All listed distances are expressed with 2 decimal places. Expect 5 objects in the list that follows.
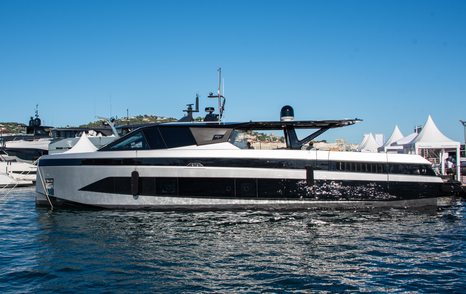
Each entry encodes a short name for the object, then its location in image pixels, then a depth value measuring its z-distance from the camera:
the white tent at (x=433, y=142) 24.17
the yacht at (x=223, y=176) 15.50
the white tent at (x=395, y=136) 37.59
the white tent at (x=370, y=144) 40.06
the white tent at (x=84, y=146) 23.15
